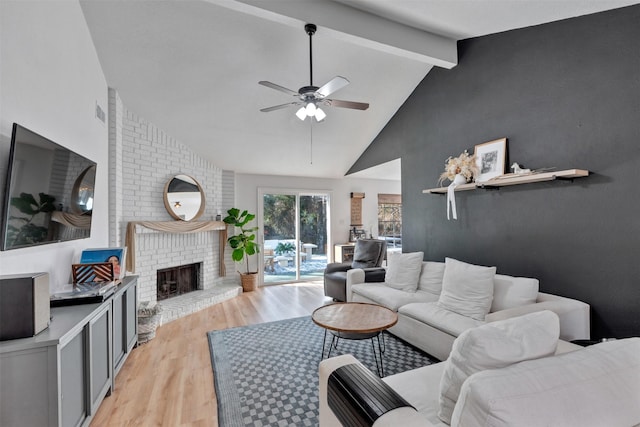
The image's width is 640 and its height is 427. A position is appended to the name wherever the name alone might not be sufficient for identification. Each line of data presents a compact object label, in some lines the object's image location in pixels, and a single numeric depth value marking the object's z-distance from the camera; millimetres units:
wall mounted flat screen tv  1594
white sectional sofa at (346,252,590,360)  2299
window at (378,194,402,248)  7160
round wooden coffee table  2311
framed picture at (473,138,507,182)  3029
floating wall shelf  2350
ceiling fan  2531
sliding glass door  6035
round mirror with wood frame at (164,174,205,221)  4461
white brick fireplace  3582
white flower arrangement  3262
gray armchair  4379
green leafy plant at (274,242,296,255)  6145
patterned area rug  2051
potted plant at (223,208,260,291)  5262
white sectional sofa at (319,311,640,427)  846
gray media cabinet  1359
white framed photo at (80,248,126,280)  2553
